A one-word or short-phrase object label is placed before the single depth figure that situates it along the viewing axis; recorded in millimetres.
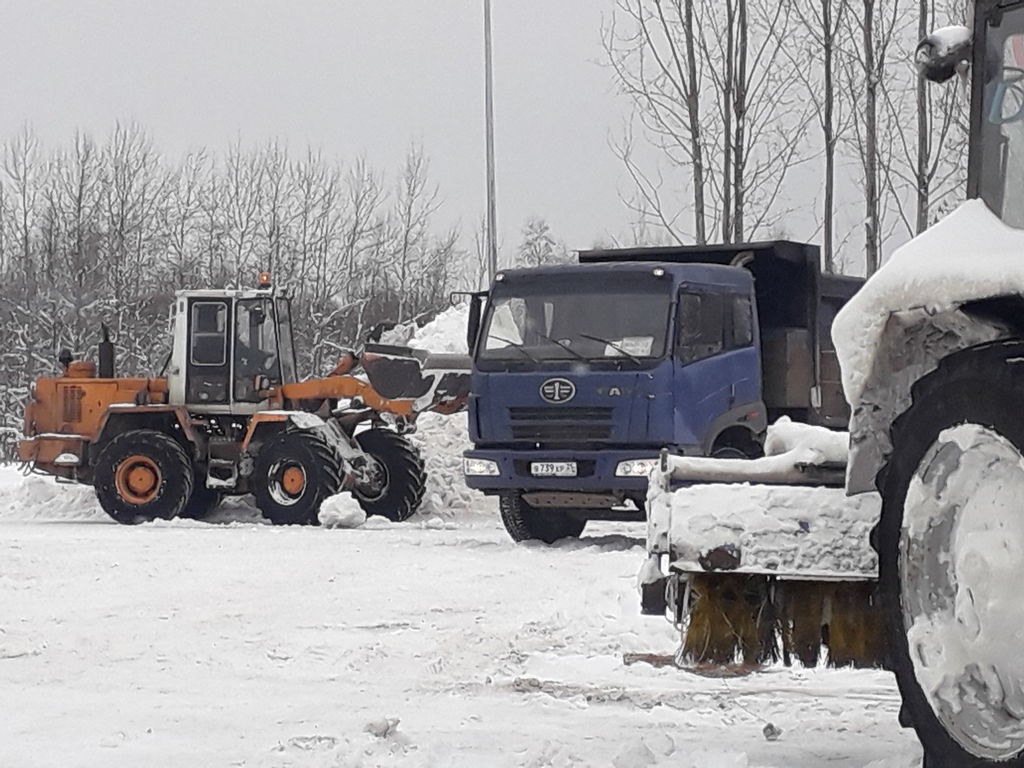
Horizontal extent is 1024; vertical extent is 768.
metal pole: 26188
